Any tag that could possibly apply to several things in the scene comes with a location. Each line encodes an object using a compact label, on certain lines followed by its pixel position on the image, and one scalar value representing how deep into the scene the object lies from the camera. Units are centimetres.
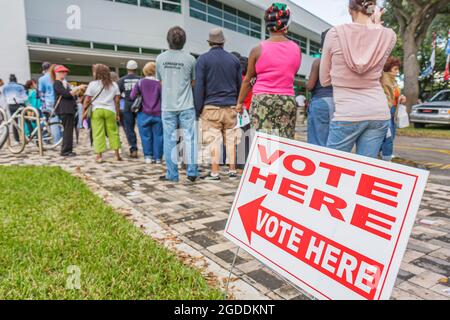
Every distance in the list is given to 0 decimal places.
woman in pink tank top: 350
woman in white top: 625
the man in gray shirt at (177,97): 472
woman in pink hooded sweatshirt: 244
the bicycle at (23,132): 753
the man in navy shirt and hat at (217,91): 475
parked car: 1355
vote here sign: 143
